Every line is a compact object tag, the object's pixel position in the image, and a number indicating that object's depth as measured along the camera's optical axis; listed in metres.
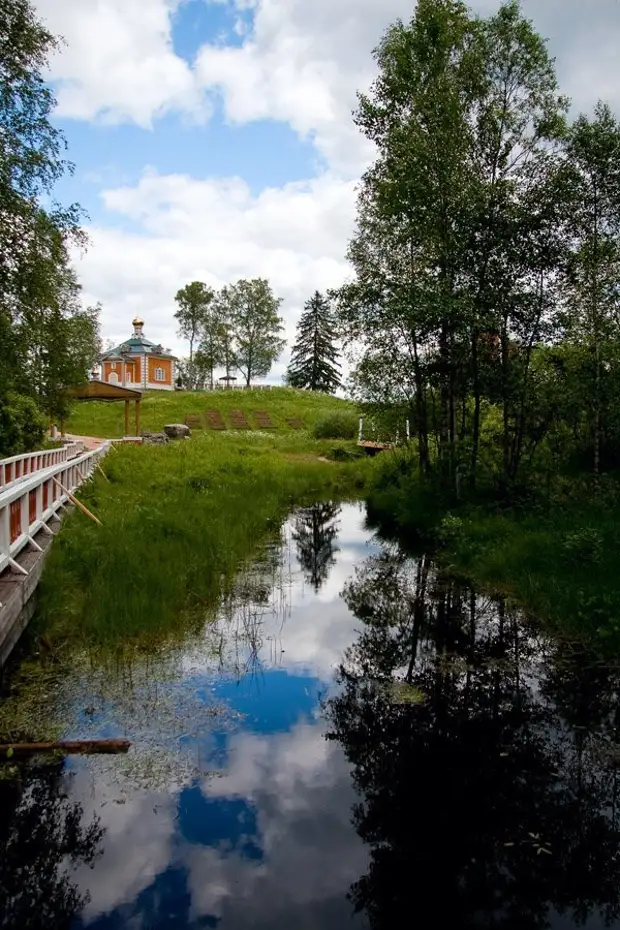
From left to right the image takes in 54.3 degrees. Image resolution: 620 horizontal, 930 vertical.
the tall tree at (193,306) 74.44
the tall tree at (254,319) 71.81
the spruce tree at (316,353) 77.06
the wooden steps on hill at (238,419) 47.20
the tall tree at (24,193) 13.22
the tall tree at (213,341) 73.38
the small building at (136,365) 62.03
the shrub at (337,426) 40.22
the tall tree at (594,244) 11.67
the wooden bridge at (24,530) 6.72
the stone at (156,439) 35.00
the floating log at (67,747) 4.99
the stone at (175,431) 37.44
